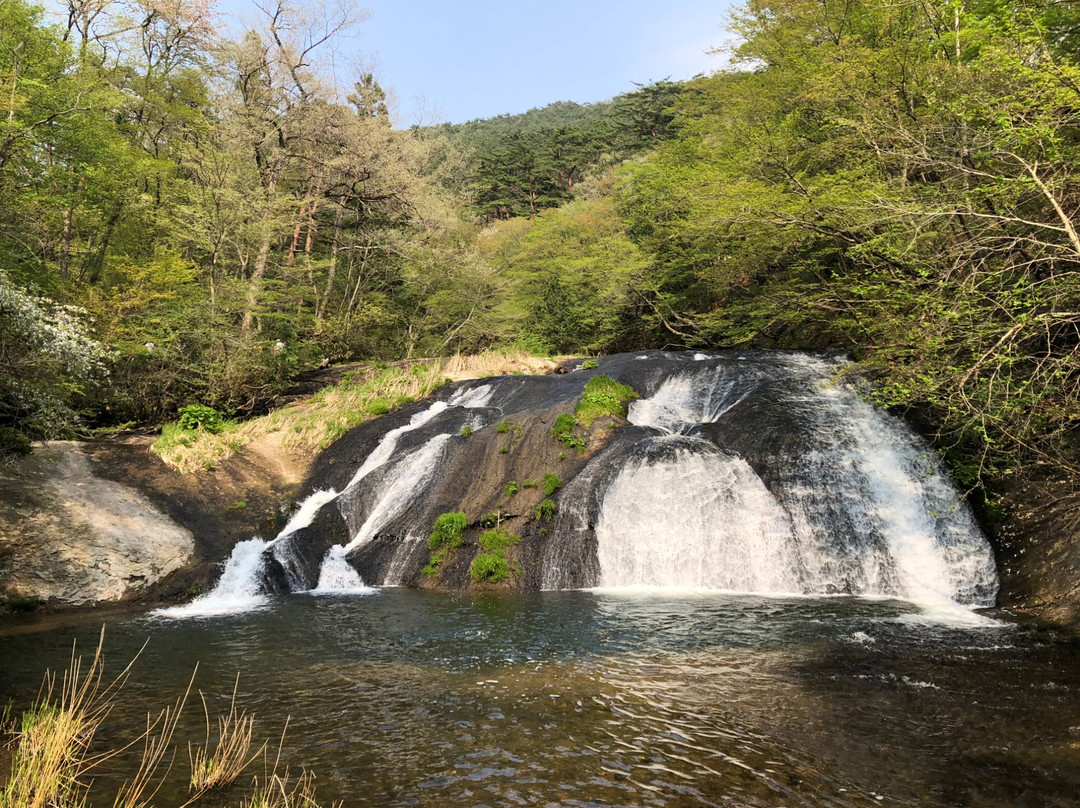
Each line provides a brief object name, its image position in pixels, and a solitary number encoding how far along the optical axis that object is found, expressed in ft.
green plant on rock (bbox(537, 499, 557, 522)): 41.45
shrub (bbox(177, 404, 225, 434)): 52.80
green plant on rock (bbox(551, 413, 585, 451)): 46.19
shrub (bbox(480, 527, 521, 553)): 40.57
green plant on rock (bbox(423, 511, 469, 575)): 41.14
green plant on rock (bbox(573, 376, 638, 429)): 48.91
